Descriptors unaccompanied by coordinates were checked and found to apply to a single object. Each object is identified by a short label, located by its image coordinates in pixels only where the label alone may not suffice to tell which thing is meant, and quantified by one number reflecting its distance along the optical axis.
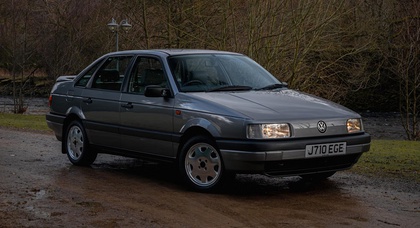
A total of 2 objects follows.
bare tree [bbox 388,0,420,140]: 28.77
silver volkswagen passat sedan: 7.84
